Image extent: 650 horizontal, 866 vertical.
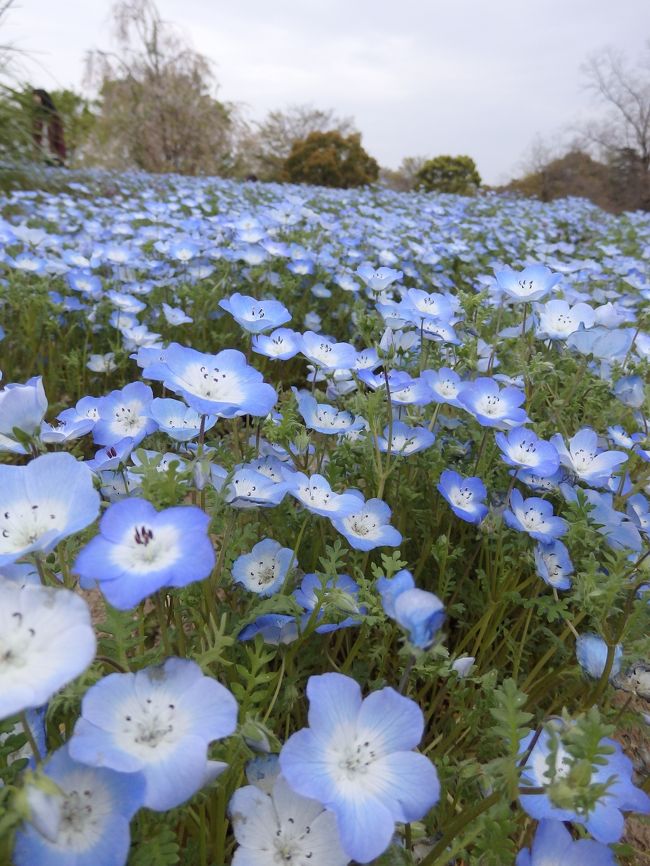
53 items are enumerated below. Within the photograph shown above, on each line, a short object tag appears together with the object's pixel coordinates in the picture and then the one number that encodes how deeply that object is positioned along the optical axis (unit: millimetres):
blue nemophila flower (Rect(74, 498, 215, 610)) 129
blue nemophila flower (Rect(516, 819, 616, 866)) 151
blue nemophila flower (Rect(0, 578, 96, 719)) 111
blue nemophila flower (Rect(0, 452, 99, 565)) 147
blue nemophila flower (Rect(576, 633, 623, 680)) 181
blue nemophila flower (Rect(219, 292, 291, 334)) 254
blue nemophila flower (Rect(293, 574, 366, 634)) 176
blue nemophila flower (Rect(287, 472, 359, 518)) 206
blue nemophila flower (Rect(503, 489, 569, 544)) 239
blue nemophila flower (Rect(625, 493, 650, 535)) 249
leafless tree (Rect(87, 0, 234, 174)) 10696
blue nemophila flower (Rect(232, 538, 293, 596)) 209
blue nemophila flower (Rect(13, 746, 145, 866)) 116
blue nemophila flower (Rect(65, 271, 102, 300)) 526
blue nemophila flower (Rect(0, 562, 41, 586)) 154
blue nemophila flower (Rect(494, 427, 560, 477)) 246
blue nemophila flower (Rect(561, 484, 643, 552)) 240
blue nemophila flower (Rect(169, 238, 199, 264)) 600
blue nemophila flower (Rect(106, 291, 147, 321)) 480
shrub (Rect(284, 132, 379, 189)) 12331
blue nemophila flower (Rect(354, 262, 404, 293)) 371
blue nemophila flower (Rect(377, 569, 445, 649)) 126
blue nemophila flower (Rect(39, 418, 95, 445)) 213
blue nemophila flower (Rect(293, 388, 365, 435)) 264
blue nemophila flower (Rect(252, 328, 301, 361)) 264
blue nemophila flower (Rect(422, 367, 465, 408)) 276
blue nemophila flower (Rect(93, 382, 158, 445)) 229
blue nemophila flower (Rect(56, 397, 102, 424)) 251
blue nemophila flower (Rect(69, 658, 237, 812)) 118
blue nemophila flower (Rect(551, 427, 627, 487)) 259
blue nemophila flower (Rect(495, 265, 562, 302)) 312
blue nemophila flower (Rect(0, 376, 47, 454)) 163
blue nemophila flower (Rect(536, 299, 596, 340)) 321
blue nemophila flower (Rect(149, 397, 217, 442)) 221
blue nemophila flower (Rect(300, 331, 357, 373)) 282
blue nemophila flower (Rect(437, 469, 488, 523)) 250
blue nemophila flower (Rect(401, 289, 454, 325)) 320
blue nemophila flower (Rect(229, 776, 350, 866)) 145
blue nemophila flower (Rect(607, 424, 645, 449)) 284
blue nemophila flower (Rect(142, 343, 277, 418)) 186
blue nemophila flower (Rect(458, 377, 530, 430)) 251
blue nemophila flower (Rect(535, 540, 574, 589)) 230
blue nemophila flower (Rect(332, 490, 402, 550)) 220
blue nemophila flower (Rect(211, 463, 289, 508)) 202
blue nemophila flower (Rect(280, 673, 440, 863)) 129
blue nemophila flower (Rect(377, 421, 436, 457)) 262
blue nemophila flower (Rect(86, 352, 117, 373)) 445
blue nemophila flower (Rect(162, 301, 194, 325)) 418
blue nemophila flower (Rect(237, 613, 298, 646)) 195
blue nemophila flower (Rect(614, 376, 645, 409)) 291
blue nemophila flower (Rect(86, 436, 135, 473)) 203
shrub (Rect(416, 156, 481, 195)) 14302
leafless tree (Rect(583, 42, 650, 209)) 15655
